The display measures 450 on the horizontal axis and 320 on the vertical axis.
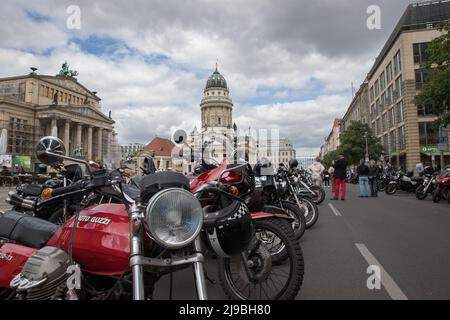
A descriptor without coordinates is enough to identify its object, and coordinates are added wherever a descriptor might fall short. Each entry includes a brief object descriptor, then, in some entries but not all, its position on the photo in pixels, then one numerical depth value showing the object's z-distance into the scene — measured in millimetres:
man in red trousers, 13382
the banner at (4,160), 28231
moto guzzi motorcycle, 1875
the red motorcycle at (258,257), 2824
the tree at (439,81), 14203
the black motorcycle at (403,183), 16425
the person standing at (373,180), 15665
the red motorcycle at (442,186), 11587
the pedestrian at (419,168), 18797
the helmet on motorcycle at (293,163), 7725
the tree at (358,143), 49406
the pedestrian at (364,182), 15383
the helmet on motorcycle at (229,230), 2287
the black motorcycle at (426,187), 13250
